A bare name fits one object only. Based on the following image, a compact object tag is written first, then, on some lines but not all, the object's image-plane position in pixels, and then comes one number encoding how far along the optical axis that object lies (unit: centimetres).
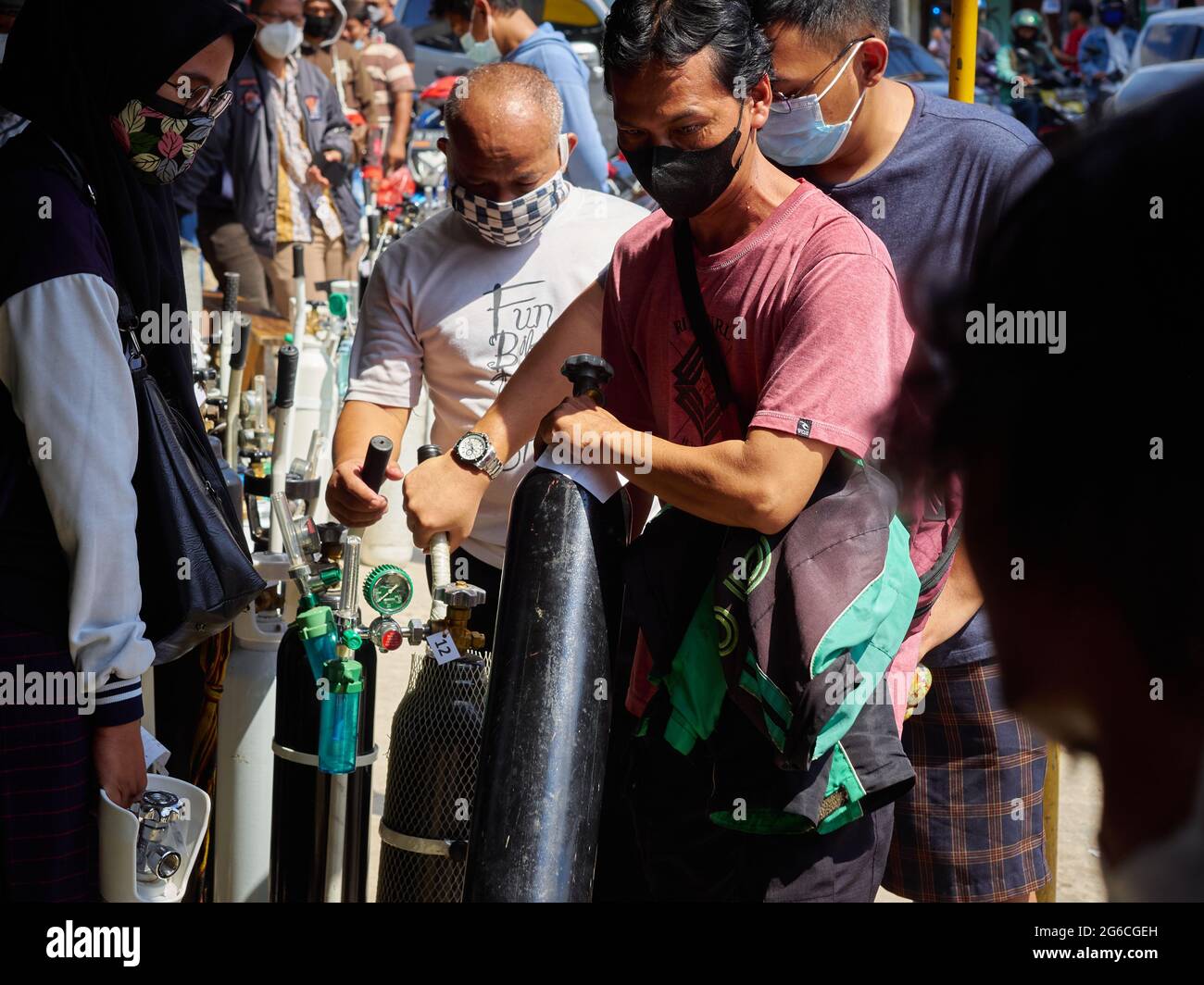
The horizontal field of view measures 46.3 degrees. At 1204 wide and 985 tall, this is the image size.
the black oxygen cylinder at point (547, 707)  189
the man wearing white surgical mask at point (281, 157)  710
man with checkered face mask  303
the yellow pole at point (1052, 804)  309
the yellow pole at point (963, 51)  345
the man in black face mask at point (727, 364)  193
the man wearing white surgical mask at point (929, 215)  250
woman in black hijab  215
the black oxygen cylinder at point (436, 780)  266
